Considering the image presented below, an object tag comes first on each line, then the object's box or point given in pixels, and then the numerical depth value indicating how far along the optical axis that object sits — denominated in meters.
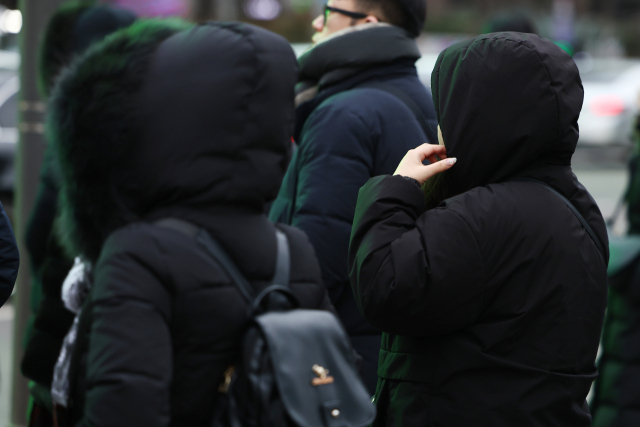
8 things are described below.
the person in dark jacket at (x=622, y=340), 8.12
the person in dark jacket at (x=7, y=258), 5.59
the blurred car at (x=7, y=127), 15.67
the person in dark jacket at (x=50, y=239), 5.79
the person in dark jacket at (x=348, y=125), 6.14
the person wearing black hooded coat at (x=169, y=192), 3.83
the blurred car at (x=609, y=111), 35.12
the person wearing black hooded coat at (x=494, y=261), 4.33
